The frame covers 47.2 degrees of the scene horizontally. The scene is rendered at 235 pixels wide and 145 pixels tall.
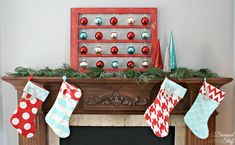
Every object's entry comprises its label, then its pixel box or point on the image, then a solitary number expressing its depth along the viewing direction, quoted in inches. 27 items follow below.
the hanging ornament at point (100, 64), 80.7
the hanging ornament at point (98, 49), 80.7
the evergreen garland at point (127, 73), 74.2
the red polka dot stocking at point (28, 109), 73.6
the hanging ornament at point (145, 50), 80.3
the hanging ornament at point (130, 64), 80.5
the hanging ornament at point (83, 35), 80.4
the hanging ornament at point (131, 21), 79.7
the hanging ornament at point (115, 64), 80.2
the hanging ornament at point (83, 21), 80.3
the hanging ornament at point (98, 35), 80.4
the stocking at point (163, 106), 72.6
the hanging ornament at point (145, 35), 79.6
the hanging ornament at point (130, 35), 80.3
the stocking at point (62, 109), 74.2
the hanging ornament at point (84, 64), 80.0
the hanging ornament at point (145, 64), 80.0
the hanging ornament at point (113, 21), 80.0
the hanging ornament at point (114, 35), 80.3
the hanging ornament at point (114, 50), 80.7
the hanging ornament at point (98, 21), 79.9
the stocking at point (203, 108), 72.6
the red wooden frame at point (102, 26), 80.8
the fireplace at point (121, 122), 80.2
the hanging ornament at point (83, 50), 80.8
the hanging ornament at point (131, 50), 80.3
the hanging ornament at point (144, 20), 79.7
